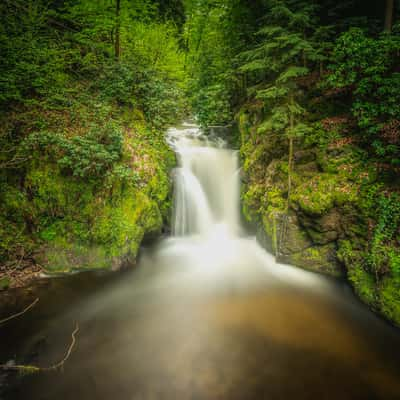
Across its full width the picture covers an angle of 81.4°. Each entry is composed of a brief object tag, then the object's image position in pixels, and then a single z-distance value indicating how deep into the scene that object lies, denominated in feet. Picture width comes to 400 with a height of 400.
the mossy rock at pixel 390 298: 14.32
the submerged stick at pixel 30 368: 11.30
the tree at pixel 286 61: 18.74
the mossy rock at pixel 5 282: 16.16
